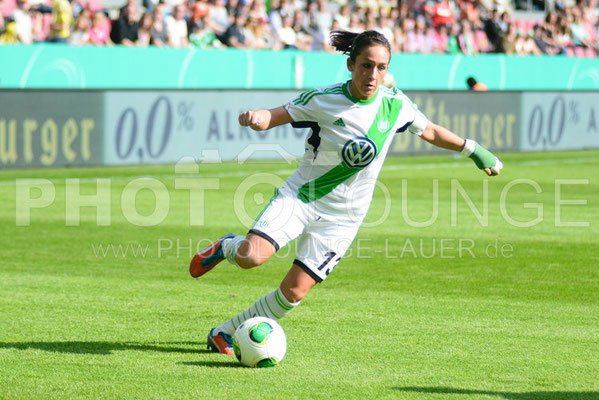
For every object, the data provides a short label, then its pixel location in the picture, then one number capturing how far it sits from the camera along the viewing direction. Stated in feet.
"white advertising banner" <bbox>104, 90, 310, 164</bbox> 123.24
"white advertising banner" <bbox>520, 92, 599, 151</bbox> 163.12
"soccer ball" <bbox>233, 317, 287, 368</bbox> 38.17
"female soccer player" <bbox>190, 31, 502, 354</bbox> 40.32
